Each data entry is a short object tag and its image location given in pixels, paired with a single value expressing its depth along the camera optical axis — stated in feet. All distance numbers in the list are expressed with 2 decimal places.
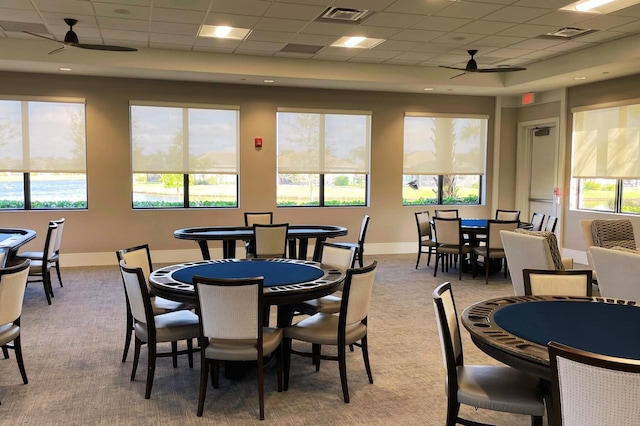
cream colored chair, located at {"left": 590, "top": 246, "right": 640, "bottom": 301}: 13.10
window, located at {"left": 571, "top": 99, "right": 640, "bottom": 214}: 27.22
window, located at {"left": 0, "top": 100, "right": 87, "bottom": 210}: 27.25
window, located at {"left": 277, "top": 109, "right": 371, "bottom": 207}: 31.53
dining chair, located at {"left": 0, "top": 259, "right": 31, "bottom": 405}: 11.41
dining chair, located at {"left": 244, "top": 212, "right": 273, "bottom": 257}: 26.16
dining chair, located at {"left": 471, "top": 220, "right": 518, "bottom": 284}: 24.62
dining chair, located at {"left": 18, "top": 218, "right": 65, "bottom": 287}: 21.21
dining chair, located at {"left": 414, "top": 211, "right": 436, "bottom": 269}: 27.91
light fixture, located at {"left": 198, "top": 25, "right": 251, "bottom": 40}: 22.06
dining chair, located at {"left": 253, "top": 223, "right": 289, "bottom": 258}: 21.11
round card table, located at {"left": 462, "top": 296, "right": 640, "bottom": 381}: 7.47
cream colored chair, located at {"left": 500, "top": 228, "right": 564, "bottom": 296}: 15.97
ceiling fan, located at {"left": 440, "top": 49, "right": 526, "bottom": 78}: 23.98
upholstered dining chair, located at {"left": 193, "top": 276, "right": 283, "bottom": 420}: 10.32
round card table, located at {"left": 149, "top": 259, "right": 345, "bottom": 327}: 11.46
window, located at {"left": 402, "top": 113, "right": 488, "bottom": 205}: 33.71
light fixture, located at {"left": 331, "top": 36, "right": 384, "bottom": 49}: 23.84
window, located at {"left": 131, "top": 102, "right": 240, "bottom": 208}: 29.22
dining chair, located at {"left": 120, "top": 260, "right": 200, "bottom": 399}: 11.62
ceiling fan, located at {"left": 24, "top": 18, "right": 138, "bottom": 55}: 20.06
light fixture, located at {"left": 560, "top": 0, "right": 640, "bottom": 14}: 18.53
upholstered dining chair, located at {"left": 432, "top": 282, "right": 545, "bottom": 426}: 8.30
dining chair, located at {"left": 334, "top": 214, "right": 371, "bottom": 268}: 25.38
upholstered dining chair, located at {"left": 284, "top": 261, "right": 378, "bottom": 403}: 11.58
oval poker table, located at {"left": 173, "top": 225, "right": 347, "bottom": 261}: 21.94
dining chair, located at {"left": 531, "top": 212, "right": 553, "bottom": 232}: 27.30
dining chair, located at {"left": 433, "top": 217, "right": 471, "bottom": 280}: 25.35
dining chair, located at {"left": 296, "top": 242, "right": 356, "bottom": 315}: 13.83
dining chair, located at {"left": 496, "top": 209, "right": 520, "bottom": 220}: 30.19
